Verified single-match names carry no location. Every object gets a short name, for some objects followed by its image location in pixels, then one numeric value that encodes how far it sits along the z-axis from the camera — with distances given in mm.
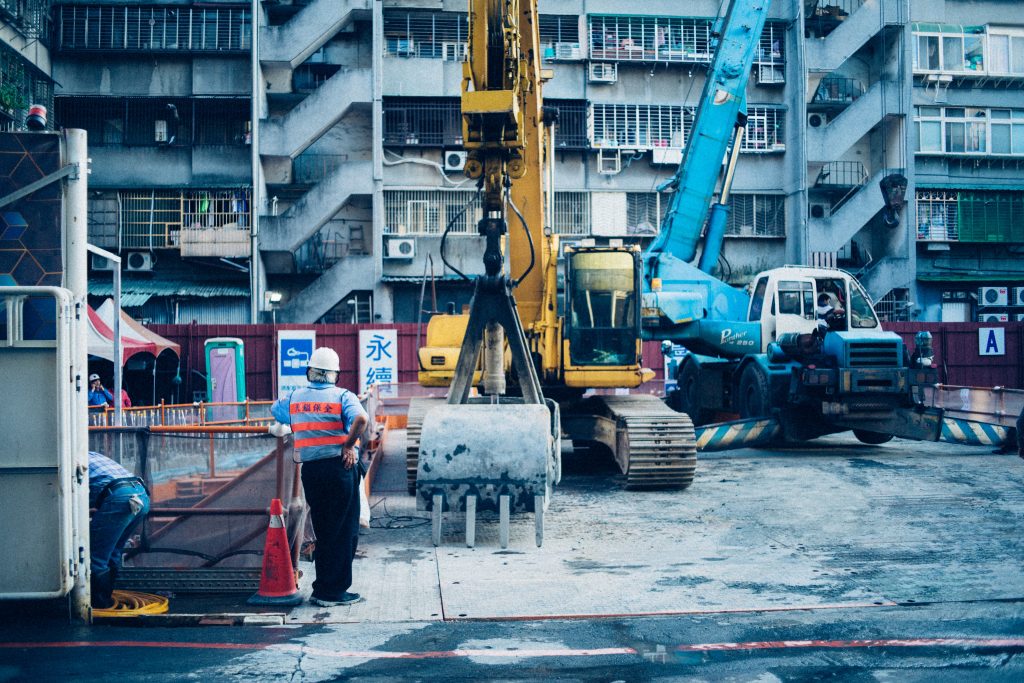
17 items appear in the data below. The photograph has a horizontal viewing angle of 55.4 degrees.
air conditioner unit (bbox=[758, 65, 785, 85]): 33719
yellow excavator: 8672
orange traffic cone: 7176
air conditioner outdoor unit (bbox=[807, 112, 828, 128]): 35375
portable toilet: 26297
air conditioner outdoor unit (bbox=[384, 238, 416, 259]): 31188
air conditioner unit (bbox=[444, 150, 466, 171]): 31953
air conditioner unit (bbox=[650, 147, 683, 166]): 32594
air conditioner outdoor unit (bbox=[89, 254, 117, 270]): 31394
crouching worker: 6949
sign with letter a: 29500
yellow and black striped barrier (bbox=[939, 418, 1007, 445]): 16219
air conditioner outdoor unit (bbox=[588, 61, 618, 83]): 32531
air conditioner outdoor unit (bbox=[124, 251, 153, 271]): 31797
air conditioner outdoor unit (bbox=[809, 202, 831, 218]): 34781
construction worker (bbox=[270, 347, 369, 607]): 7141
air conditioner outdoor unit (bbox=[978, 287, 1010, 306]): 34406
